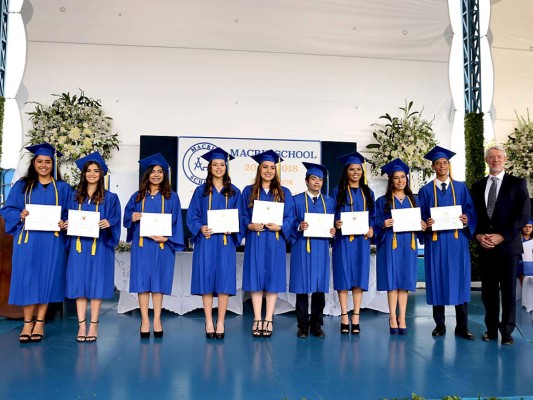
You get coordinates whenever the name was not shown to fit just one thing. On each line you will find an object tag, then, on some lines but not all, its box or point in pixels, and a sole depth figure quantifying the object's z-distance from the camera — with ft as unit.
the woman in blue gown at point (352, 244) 12.78
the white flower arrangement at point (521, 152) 23.11
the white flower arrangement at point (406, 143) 21.30
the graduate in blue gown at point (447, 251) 12.58
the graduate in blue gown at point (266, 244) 12.35
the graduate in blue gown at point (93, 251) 11.77
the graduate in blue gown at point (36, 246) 11.64
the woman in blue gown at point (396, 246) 12.70
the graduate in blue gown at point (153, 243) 12.07
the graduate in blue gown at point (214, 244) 12.20
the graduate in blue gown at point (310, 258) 12.53
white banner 21.95
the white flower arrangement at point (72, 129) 19.40
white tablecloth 15.90
